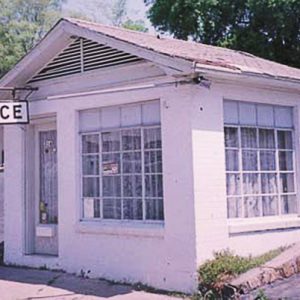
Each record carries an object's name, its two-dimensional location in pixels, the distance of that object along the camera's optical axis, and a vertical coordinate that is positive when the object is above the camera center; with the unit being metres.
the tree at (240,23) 20.30 +6.00
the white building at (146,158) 8.93 +0.55
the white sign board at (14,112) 9.19 +1.30
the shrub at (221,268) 8.34 -1.16
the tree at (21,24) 31.81 +9.67
